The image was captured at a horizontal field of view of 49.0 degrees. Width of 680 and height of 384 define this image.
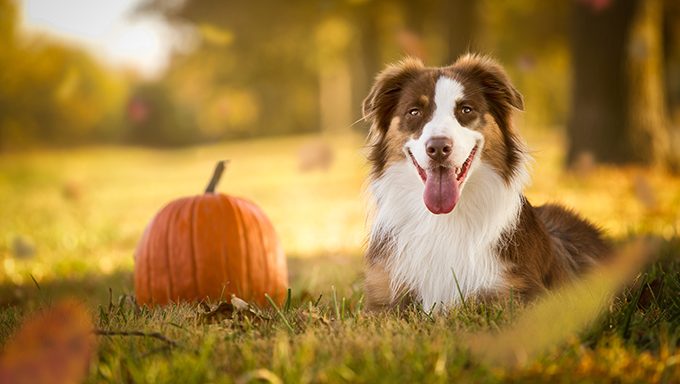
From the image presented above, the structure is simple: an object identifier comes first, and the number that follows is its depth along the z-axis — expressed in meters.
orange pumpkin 4.58
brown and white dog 3.62
